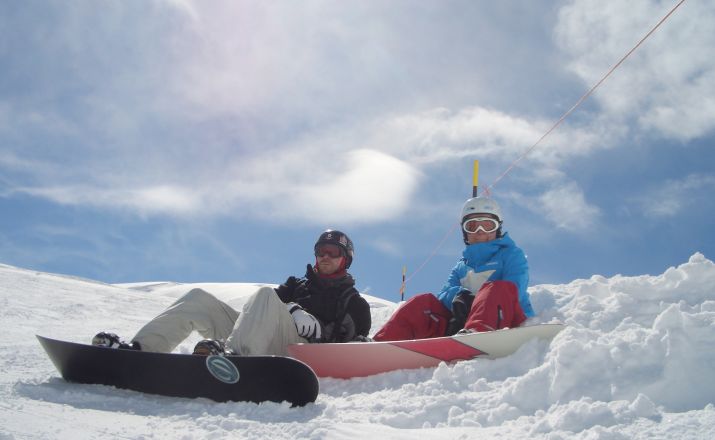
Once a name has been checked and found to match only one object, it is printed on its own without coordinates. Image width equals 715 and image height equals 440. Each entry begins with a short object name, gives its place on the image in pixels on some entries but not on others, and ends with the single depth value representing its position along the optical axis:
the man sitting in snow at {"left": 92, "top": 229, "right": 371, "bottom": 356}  3.55
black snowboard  2.90
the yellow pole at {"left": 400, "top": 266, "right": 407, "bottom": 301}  11.68
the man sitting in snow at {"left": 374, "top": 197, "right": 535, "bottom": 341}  4.75
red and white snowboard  3.53
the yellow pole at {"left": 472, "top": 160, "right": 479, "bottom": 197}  7.68
